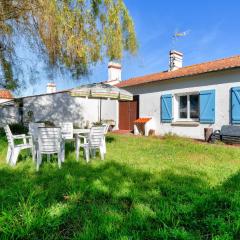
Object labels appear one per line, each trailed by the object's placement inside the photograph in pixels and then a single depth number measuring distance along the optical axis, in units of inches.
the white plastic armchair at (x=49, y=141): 208.8
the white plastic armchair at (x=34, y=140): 226.0
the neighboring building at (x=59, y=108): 738.8
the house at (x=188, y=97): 414.9
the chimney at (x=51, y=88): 998.4
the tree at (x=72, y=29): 246.8
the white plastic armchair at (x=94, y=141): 240.8
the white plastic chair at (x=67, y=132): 270.5
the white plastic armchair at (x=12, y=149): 227.8
